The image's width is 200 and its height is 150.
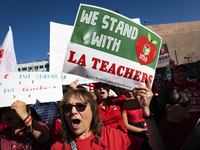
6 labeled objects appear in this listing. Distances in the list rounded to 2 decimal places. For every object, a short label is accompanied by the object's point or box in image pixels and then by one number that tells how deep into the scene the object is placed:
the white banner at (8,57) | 2.43
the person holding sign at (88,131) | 1.19
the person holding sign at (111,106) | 2.04
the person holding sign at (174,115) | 1.40
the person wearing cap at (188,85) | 2.23
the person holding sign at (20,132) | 1.58
